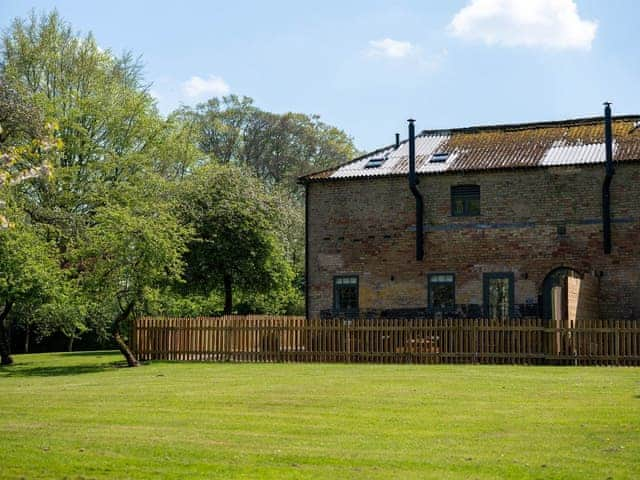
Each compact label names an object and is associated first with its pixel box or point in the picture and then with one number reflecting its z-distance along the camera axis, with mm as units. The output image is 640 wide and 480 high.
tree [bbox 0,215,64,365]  29984
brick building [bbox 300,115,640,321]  32094
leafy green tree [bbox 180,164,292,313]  43406
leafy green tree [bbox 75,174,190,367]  28109
